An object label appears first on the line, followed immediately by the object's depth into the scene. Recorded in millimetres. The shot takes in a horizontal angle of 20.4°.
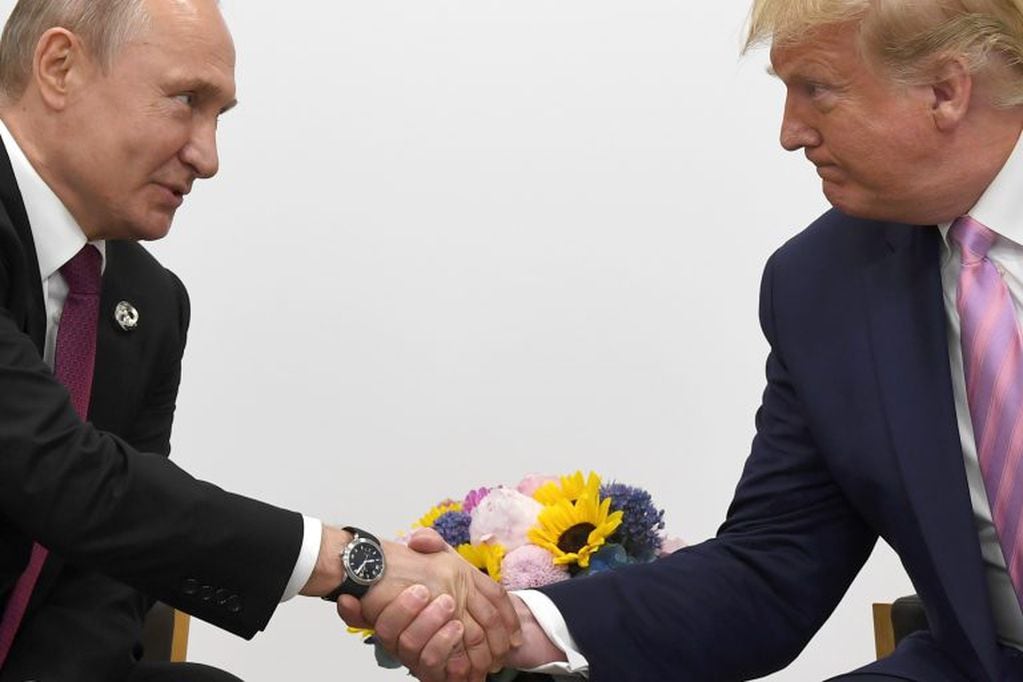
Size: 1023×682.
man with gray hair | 2205
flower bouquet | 2289
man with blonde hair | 2207
